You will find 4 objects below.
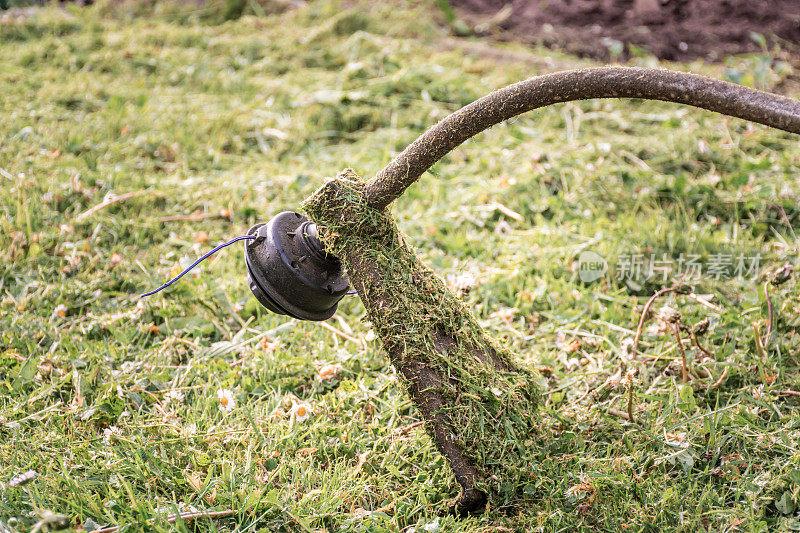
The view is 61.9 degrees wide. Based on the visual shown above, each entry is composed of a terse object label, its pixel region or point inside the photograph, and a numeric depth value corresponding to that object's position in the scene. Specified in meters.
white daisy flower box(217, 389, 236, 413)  2.27
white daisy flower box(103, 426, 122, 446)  2.09
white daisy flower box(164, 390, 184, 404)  2.30
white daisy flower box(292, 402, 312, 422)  2.24
